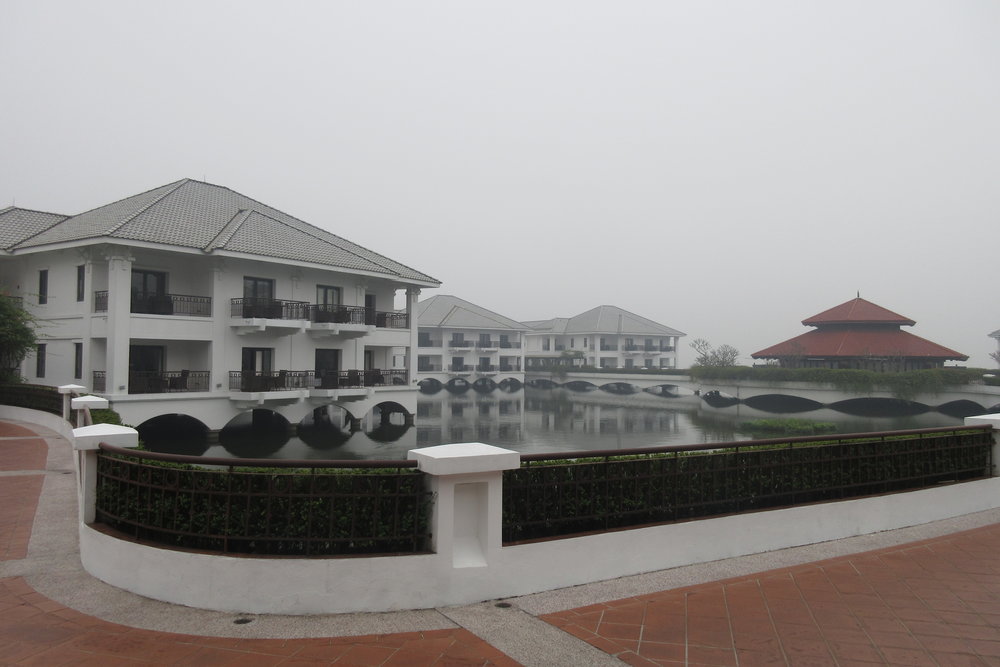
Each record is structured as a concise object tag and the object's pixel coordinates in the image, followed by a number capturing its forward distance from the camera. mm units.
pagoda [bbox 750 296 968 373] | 45438
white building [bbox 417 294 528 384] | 59406
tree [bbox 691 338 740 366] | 62619
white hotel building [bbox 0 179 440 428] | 19672
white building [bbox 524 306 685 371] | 72062
